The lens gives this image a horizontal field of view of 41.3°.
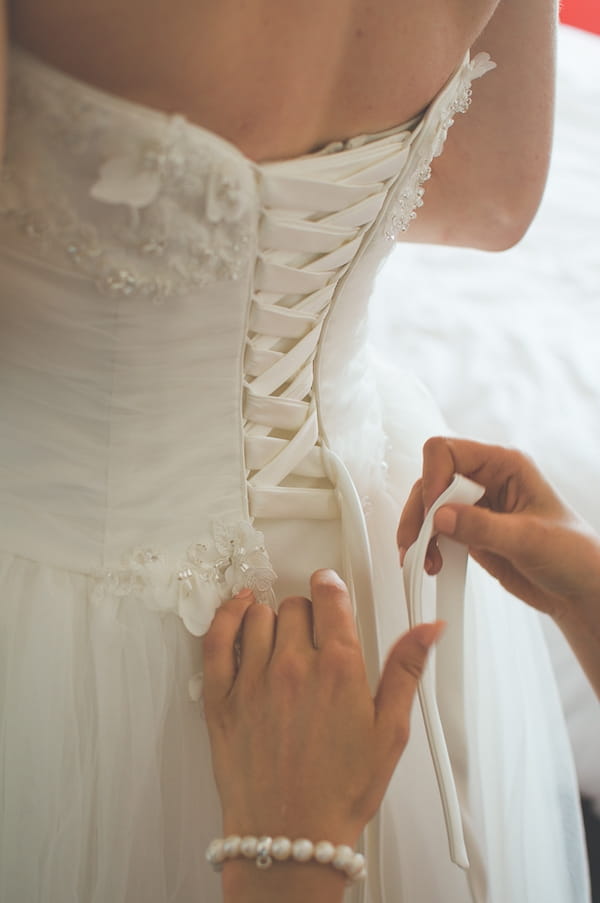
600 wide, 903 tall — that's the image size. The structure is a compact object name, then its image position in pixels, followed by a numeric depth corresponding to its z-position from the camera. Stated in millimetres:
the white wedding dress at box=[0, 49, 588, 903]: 493
